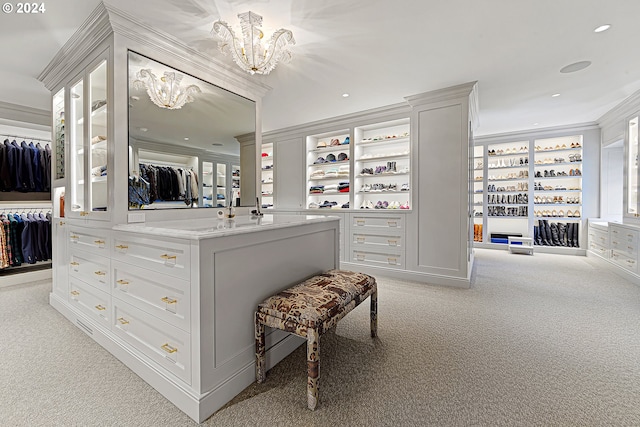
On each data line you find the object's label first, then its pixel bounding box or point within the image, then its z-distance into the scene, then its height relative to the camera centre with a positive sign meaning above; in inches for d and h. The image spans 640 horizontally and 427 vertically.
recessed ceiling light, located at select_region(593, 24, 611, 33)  91.2 +61.3
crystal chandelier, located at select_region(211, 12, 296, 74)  78.4 +51.2
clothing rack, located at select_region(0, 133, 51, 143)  158.6 +44.5
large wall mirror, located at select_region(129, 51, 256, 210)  83.8 +24.9
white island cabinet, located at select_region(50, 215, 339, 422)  56.1 -21.0
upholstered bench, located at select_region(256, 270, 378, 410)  57.7 -23.6
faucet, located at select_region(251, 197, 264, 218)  112.8 -1.6
